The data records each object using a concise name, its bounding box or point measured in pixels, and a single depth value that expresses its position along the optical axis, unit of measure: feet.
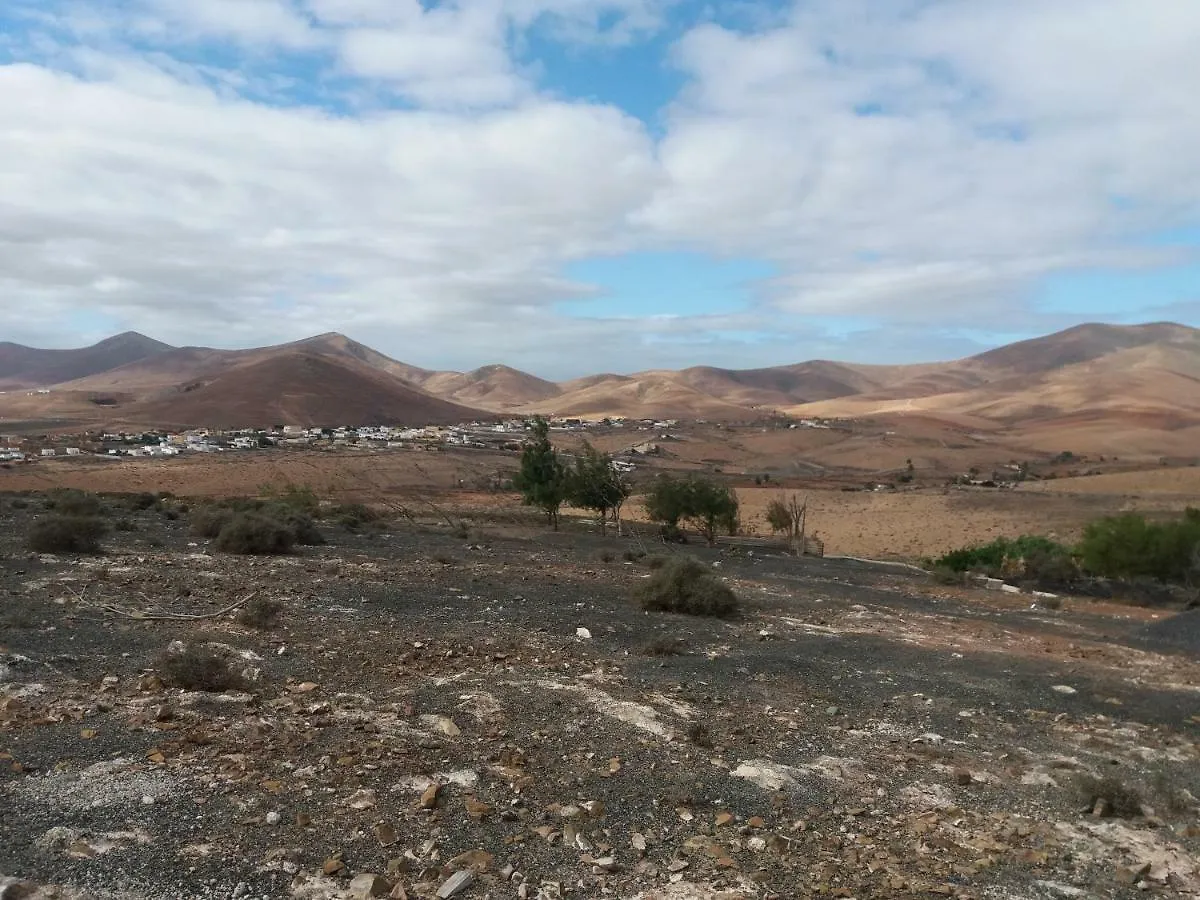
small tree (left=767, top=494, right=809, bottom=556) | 111.45
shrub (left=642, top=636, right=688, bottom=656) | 38.78
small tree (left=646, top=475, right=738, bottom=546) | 107.45
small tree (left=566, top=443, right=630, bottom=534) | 108.88
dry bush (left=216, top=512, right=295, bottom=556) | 59.62
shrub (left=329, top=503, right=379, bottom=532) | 87.71
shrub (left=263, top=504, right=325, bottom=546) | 67.87
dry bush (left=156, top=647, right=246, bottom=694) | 26.86
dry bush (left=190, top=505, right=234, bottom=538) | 67.41
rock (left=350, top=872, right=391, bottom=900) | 16.51
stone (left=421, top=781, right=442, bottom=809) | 20.27
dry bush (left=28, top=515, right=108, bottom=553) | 53.21
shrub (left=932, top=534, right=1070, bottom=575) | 91.66
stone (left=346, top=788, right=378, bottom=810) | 20.02
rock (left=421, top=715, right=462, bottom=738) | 25.20
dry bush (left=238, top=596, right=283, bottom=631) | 36.58
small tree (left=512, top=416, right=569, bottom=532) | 110.42
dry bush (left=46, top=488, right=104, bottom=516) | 67.97
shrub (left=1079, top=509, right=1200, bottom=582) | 83.82
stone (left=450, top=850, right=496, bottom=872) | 17.94
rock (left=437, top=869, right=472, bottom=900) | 16.79
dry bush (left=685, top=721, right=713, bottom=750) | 26.37
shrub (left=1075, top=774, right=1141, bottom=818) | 23.99
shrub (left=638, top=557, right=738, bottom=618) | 51.21
